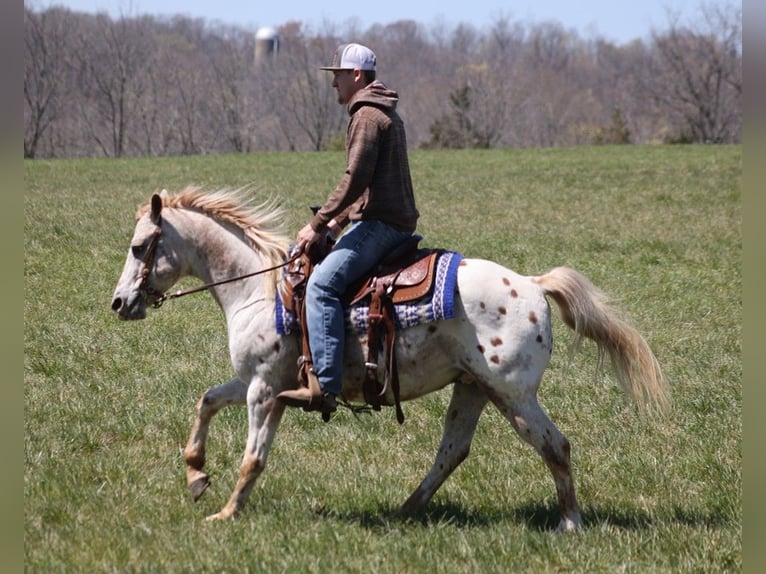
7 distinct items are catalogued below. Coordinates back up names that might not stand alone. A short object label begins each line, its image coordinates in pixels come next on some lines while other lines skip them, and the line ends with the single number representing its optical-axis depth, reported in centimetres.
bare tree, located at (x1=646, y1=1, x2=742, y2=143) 14375
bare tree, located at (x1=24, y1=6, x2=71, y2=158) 12825
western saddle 1235
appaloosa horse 1223
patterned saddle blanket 1219
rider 1231
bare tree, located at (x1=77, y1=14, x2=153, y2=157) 14137
